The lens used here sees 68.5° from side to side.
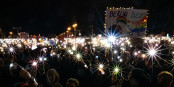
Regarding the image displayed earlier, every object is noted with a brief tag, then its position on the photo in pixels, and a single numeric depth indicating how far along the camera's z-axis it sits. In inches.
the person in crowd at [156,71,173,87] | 131.2
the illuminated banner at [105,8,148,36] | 191.6
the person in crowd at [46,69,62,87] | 158.7
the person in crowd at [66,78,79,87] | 139.6
